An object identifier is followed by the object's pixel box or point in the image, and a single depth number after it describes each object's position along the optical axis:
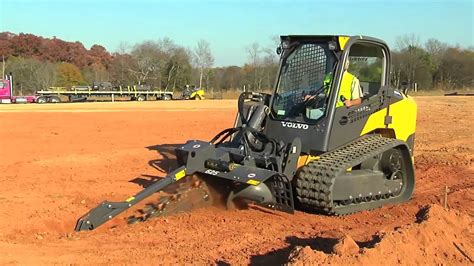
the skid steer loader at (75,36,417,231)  6.65
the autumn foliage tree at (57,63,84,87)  61.11
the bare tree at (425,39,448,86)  61.12
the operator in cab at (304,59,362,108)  7.38
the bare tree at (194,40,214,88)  70.69
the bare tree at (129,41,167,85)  66.38
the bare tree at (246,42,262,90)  63.51
